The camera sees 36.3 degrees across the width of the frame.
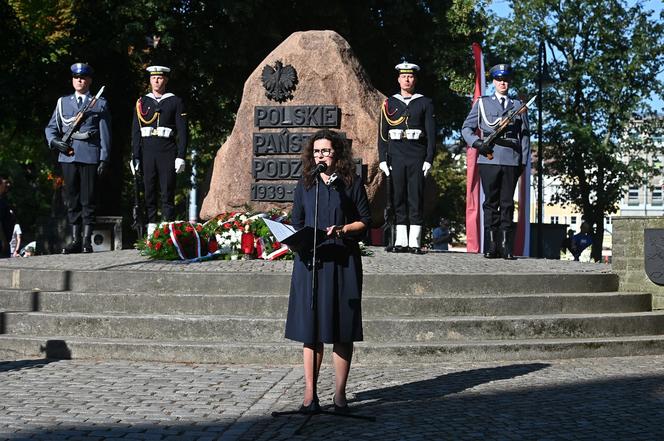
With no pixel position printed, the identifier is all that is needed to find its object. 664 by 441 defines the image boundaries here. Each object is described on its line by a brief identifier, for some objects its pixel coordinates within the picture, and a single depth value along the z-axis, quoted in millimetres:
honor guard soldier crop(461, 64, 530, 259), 13008
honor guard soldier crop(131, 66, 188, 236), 13750
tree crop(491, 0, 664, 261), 37938
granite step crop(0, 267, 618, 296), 10586
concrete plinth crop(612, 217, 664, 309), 11625
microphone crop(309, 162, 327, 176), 7160
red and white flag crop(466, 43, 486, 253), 17703
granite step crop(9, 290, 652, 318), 10258
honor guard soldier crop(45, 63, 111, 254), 13836
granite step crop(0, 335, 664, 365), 9398
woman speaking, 7070
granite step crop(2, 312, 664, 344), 9797
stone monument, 15000
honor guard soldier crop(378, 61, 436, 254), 13086
